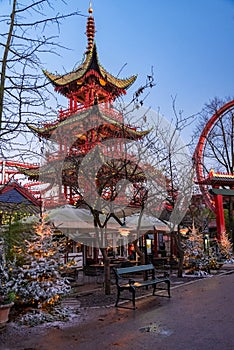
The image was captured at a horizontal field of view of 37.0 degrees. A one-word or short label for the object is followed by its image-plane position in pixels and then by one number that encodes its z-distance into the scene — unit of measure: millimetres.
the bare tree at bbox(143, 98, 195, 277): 14992
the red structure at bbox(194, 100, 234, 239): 26516
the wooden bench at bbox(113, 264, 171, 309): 8812
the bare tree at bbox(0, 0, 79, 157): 5492
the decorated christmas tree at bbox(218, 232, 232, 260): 21967
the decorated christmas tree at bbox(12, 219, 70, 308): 7613
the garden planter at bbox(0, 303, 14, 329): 6976
